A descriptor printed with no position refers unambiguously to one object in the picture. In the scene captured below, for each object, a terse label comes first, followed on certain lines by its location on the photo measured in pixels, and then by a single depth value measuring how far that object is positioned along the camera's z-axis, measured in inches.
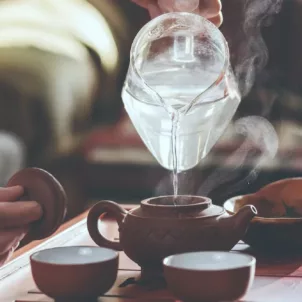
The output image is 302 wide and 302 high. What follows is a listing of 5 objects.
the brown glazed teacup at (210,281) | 35.6
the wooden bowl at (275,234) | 43.3
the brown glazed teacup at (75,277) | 36.5
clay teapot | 39.1
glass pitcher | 47.0
